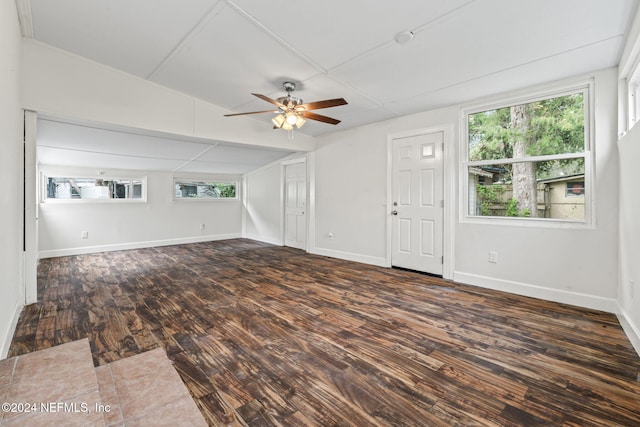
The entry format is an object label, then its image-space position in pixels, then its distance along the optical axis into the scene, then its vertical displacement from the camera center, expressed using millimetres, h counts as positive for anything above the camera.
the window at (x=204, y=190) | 7387 +609
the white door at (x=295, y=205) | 6449 +160
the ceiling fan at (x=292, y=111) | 3231 +1205
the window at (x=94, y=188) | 5727 +502
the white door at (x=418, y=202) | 4180 +145
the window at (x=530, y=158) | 3125 +651
